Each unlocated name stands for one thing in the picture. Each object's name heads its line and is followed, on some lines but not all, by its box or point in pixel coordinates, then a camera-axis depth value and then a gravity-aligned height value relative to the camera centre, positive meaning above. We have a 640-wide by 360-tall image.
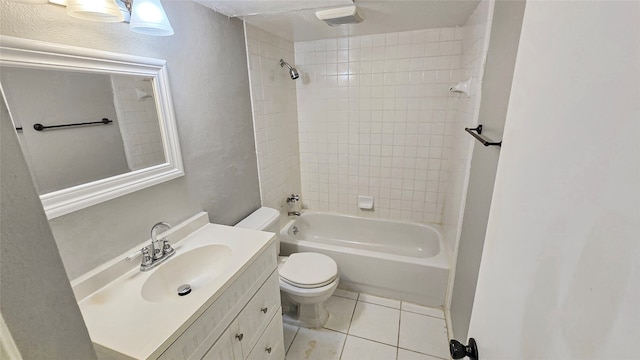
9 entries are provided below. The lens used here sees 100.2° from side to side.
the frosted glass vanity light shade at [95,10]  0.86 +0.33
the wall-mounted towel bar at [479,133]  0.95 -0.14
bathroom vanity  0.83 -0.67
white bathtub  2.00 -1.24
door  0.24 -0.10
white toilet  1.76 -1.11
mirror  0.84 -0.03
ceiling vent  1.56 +0.53
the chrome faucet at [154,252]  1.17 -0.62
